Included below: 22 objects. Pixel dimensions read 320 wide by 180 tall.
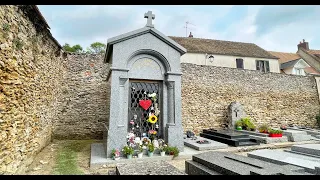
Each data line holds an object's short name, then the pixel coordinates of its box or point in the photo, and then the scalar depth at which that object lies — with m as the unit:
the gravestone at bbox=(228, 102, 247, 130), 10.45
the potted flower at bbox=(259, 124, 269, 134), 9.11
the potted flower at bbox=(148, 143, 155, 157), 5.18
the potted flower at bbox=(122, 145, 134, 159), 5.00
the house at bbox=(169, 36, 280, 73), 14.66
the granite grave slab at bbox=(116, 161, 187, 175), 3.00
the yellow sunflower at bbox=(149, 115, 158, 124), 5.80
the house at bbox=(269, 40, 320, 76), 17.00
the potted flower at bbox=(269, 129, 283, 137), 8.30
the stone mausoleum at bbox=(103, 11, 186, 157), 5.56
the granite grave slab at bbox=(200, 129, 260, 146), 7.14
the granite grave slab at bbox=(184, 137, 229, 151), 6.29
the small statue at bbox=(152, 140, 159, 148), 5.45
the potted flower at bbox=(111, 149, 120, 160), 4.87
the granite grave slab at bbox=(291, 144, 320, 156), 4.98
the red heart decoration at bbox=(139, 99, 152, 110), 5.90
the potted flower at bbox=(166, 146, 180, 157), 5.34
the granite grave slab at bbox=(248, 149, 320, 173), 3.95
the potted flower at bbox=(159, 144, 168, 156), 5.29
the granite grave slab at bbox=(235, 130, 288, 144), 7.90
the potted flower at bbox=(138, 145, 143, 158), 5.09
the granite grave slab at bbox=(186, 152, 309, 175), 3.07
